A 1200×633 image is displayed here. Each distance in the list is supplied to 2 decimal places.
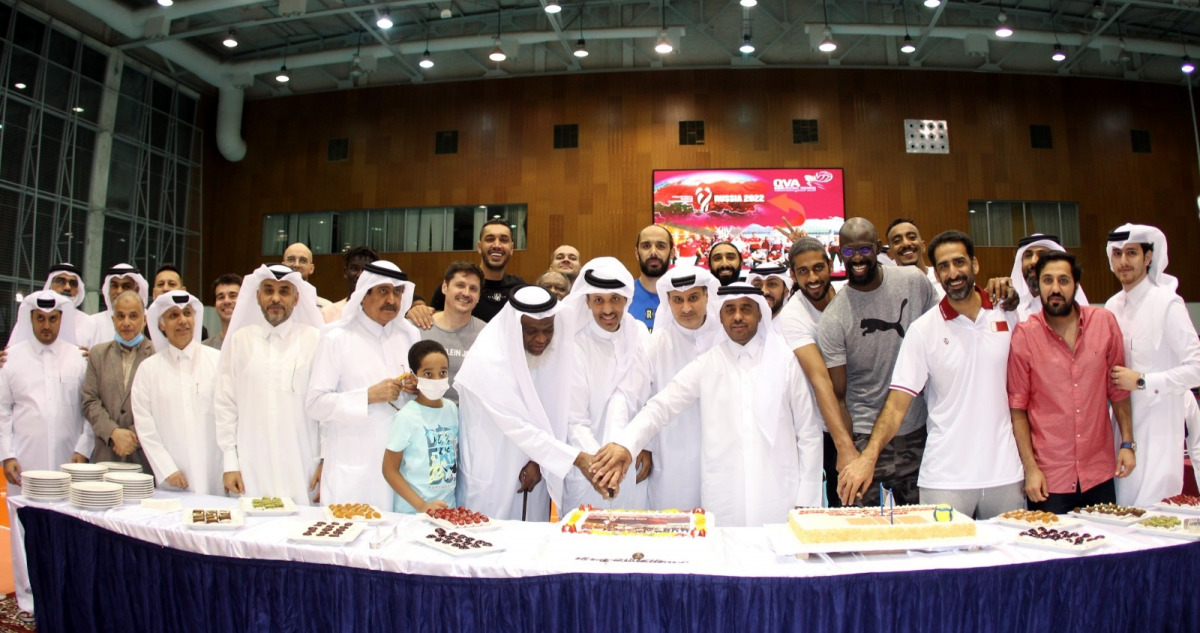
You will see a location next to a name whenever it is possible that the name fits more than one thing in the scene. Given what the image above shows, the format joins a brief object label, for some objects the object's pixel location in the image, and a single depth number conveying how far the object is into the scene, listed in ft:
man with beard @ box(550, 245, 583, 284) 17.94
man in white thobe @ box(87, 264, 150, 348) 18.13
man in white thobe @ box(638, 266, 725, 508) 11.35
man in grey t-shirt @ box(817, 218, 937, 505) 11.37
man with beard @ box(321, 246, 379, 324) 18.08
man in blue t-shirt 15.84
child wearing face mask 10.34
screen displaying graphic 46.78
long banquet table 7.41
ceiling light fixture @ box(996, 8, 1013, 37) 38.96
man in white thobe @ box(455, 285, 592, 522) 10.52
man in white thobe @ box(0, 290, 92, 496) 14.58
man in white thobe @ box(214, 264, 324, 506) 12.55
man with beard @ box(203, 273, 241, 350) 15.96
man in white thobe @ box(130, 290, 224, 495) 12.97
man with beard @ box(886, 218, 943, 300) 14.66
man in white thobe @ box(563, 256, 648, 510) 11.34
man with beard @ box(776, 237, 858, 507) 10.55
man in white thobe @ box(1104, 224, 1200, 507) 10.96
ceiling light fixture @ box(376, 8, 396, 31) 39.14
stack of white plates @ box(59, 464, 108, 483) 11.34
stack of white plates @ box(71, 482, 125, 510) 10.31
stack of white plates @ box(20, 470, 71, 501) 10.75
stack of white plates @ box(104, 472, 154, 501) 10.78
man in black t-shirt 15.90
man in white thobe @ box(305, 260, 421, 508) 11.38
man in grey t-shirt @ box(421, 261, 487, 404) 12.84
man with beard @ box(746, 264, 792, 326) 13.34
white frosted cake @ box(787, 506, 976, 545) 7.86
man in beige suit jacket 13.88
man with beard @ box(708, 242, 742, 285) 14.56
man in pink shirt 10.48
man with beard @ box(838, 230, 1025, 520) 10.41
